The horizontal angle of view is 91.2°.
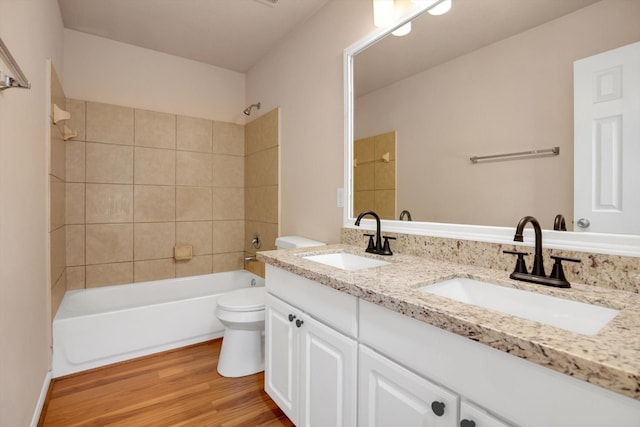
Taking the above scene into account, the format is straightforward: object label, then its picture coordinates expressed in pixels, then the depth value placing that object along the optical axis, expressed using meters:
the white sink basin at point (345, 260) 1.56
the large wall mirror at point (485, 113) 1.02
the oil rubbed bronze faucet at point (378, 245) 1.53
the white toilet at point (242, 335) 1.95
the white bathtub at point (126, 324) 1.99
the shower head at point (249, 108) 2.99
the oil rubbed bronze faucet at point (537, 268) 0.96
